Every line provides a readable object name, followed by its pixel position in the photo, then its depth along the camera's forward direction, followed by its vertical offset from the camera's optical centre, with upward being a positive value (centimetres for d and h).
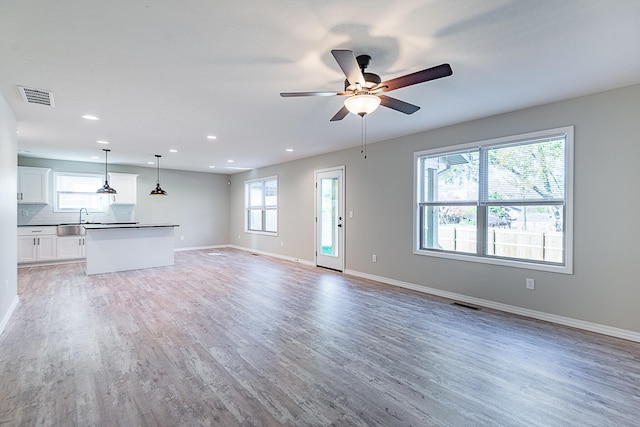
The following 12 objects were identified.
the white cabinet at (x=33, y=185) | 682 +56
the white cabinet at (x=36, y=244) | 656 -74
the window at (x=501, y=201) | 358 +14
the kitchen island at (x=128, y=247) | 600 -76
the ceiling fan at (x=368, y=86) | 210 +95
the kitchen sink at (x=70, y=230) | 698 -45
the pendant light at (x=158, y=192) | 708 +43
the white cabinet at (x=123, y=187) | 797 +60
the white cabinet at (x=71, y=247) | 701 -85
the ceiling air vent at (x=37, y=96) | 314 +122
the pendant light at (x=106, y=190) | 662 +43
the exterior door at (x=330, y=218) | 635 -15
